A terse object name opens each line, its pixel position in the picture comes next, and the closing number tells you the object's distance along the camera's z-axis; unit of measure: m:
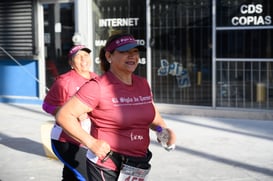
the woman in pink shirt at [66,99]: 5.67
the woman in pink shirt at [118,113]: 4.10
